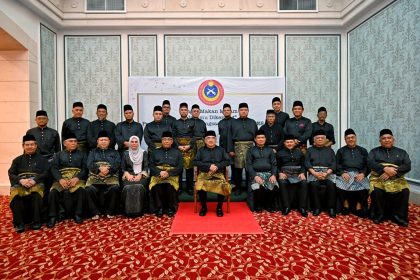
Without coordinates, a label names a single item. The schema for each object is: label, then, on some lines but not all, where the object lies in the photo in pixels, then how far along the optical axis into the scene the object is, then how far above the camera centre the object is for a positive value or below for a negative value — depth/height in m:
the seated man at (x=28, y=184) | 3.44 -0.63
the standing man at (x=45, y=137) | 4.22 +0.00
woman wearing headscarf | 3.88 -0.64
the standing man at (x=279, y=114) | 5.00 +0.41
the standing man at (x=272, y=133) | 4.77 +0.05
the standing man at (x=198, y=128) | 4.93 +0.15
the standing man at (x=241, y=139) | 4.72 -0.06
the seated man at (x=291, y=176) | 4.02 -0.64
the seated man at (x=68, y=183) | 3.66 -0.65
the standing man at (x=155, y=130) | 4.66 +0.11
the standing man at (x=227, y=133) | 4.89 +0.05
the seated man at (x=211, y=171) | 3.93 -0.53
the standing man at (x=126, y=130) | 4.59 +0.11
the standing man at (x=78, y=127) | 4.49 +0.16
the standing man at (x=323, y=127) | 4.86 +0.15
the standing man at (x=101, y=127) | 4.57 +0.17
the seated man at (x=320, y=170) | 3.94 -0.54
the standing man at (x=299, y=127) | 4.65 +0.15
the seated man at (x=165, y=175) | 3.99 -0.59
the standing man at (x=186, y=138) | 4.76 -0.05
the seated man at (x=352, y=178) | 3.90 -0.64
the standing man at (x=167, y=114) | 4.97 +0.42
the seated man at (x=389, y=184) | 3.59 -0.68
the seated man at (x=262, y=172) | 4.08 -0.58
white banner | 5.91 +0.95
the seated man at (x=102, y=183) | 3.82 -0.69
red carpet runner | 3.29 -1.17
